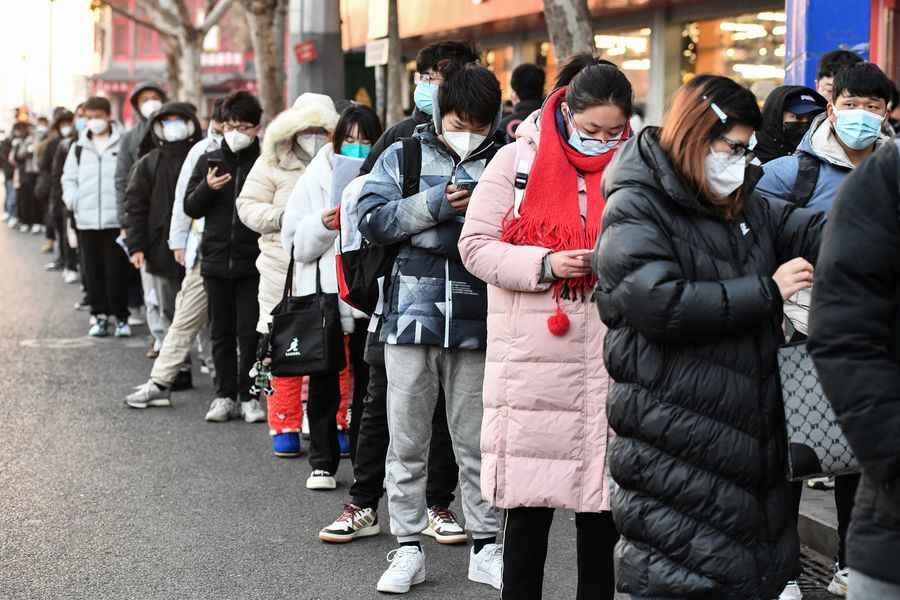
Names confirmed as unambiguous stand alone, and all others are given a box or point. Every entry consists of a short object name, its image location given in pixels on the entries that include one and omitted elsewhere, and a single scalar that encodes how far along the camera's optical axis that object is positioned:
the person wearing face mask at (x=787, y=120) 6.36
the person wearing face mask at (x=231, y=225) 8.99
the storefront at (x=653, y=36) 14.77
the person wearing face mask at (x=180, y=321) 9.95
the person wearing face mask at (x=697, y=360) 3.59
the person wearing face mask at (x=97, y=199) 13.10
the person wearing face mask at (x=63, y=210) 16.96
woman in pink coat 4.46
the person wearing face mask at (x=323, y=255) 7.16
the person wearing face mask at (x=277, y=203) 8.28
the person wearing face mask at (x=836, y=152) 5.39
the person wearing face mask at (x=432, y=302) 5.48
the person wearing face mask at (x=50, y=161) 19.94
